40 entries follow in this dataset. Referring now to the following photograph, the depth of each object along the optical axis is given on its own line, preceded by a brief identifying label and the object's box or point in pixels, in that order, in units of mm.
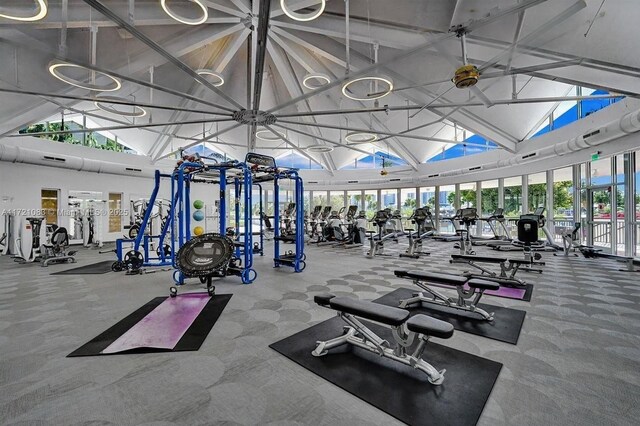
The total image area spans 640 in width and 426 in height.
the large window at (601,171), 8305
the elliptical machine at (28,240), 7766
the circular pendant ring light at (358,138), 10195
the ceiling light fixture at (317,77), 6634
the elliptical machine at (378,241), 8519
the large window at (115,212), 12847
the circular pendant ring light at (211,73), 6689
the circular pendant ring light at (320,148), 11444
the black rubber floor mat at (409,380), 1876
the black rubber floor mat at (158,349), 2742
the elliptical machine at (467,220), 8492
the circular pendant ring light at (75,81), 4930
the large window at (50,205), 10992
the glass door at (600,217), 8281
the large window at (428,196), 15978
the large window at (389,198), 17516
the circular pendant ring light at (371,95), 5707
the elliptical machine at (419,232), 8390
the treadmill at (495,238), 9609
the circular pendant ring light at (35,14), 3371
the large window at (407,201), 16984
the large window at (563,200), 9914
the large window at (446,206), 15127
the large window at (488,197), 13425
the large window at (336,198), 19016
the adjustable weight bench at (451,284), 3447
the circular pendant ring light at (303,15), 4147
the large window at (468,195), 14172
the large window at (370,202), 18031
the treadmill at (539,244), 7703
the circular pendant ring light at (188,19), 4344
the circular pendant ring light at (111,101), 6574
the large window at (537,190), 11008
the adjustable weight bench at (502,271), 4840
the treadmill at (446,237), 12561
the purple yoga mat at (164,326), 2854
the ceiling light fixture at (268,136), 12719
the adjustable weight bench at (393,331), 2178
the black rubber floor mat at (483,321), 3053
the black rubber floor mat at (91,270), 6335
